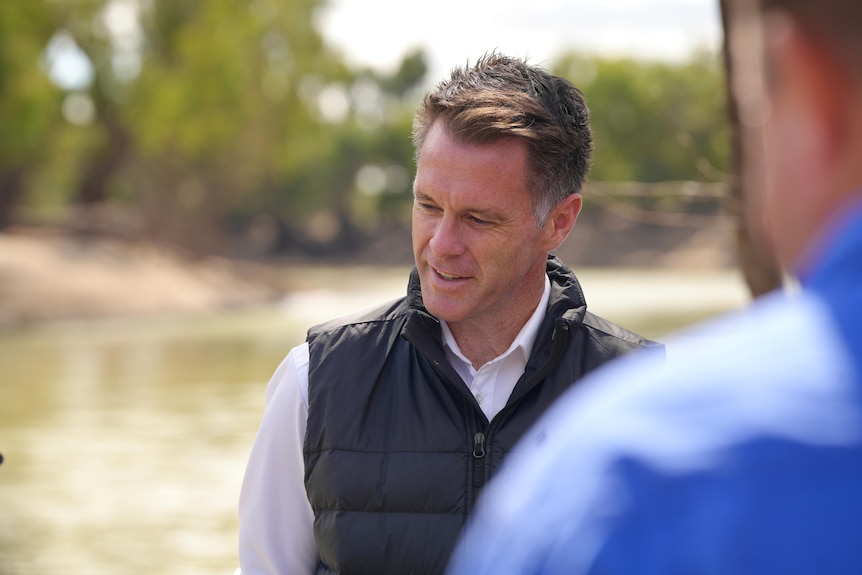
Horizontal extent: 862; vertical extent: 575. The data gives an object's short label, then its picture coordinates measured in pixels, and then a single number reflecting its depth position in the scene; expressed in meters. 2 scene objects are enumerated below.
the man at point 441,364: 4.32
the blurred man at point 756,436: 1.21
